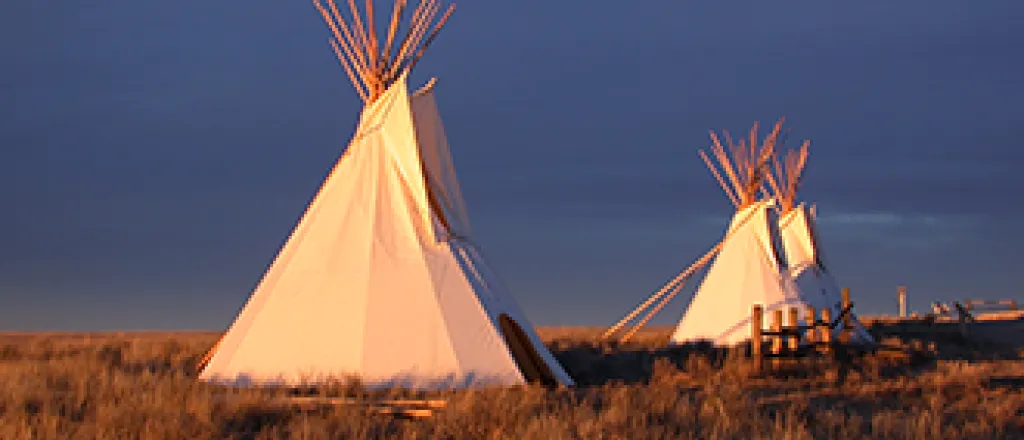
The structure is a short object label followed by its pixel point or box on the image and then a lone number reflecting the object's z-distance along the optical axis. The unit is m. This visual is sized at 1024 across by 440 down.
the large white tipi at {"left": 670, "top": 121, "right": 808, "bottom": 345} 20.88
